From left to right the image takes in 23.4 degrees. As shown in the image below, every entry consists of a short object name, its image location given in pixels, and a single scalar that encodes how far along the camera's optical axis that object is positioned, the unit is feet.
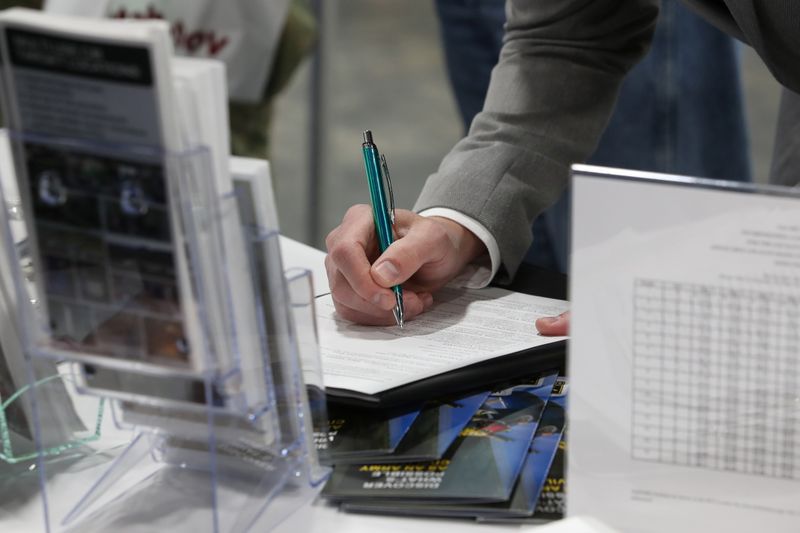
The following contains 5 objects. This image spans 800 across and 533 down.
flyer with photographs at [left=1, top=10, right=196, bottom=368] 3.55
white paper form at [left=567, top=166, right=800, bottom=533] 3.59
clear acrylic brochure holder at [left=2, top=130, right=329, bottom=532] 3.63
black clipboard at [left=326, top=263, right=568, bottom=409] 4.11
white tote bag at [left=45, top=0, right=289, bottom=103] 7.80
